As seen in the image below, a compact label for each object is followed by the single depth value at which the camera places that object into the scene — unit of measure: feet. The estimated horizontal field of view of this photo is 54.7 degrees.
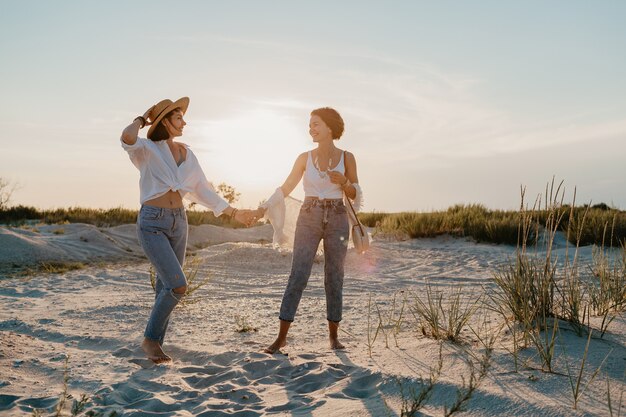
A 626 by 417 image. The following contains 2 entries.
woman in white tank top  16.90
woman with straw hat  15.08
